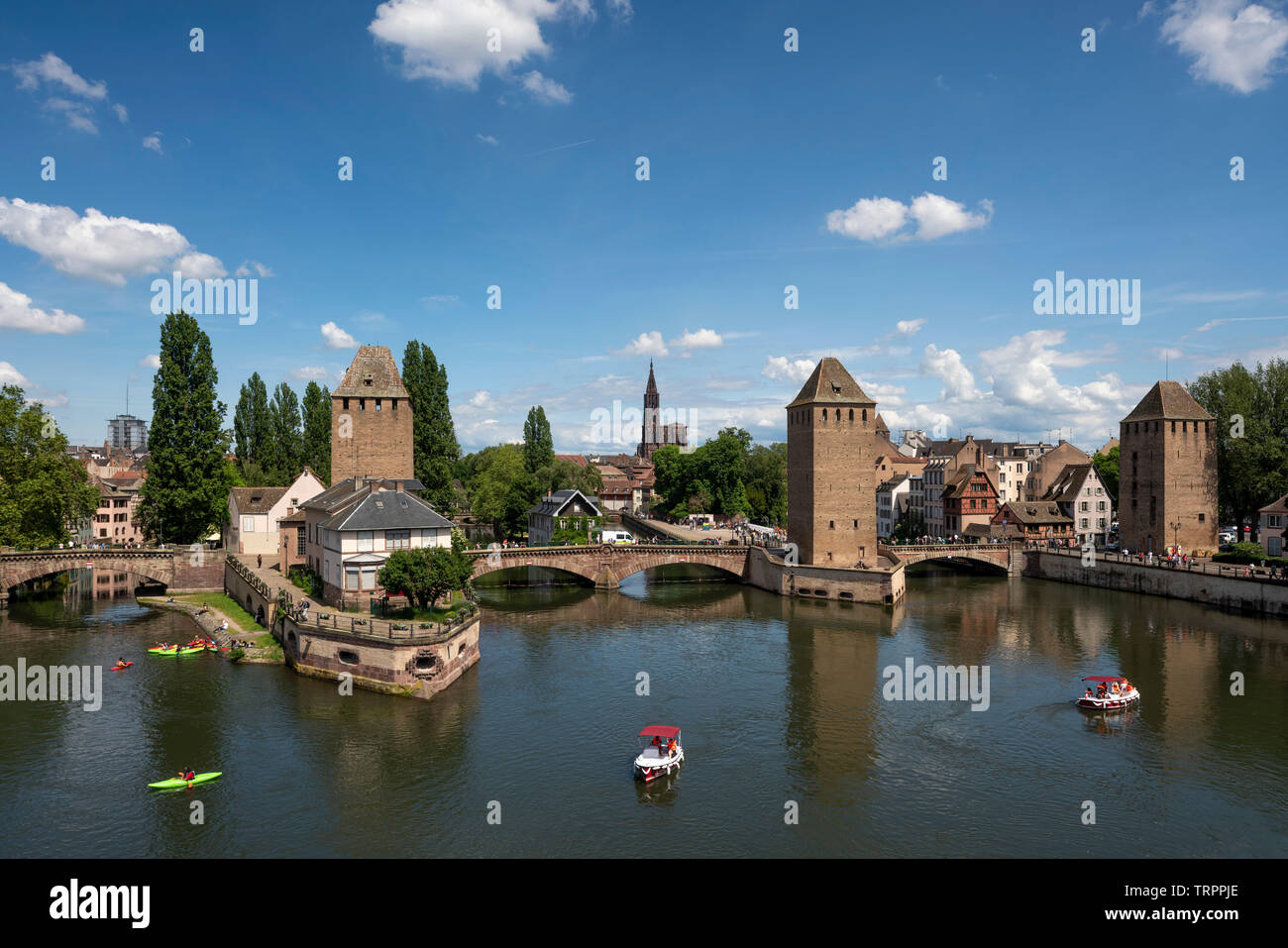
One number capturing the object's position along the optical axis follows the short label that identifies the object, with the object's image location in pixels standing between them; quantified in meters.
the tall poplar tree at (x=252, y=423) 88.00
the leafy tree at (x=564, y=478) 97.75
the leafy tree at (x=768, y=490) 113.44
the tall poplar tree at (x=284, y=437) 88.30
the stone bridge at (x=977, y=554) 75.69
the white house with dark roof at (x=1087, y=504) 89.44
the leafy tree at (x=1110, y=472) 96.00
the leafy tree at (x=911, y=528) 101.69
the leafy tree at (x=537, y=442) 104.56
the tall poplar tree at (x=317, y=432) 87.31
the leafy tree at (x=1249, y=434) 73.12
